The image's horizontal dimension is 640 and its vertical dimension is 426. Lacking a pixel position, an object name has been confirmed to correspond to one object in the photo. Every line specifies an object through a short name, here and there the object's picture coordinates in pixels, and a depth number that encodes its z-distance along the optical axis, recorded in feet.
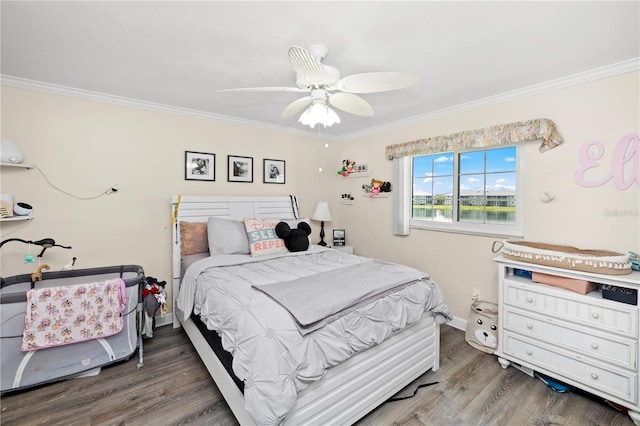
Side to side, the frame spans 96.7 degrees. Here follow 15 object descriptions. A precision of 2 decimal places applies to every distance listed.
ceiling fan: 5.08
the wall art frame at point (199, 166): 10.78
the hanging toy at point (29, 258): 7.72
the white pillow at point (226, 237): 9.52
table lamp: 13.60
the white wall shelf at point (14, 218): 7.49
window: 9.11
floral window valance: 7.84
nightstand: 13.12
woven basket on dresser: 6.13
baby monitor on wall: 7.49
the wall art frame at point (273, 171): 12.67
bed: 4.63
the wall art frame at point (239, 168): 11.75
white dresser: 5.97
